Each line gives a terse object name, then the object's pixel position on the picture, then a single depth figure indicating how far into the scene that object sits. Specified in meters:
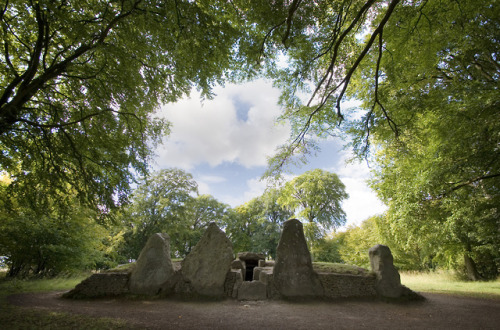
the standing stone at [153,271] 8.47
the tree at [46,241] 10.58
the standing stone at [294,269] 8.70
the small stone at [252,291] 8.55
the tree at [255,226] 32.88
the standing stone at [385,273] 8.90
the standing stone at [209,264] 8.73
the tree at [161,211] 25.83
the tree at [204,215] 31.73
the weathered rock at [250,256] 13.09
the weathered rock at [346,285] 8.89
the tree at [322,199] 26.22
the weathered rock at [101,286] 8.08
